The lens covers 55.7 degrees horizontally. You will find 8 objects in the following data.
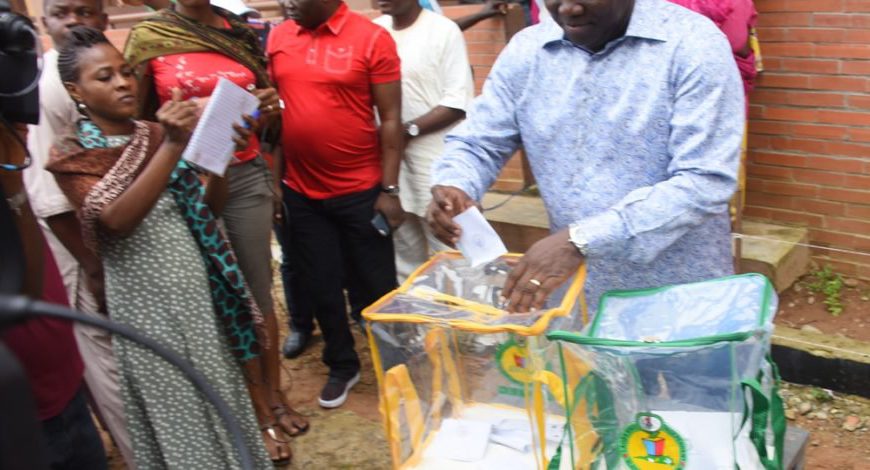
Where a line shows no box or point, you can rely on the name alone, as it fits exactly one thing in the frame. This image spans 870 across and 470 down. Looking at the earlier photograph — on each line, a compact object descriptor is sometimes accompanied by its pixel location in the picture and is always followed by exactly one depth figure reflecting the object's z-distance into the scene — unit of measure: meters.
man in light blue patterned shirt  1.72
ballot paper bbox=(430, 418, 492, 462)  1.88
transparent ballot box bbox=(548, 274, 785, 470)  1.53
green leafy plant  3.78
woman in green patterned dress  2.50
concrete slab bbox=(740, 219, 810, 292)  3.79
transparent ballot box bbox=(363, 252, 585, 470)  1.74
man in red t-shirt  3.27
